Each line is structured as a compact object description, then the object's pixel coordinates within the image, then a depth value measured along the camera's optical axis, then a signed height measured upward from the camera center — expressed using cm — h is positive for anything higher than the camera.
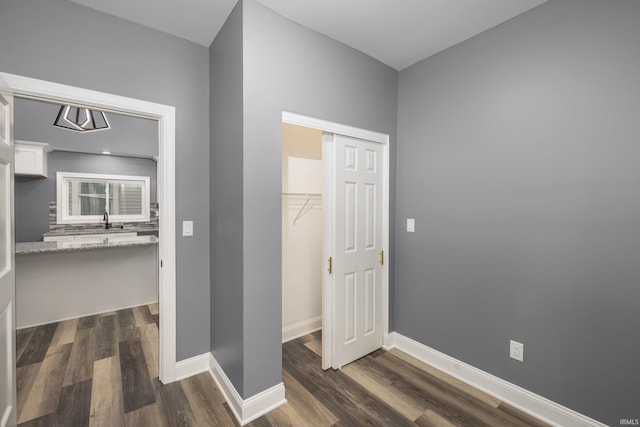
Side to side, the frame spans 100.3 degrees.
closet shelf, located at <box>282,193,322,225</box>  290 +14
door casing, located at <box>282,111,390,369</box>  212 -7
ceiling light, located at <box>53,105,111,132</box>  288 +107
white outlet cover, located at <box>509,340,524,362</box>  195 -104
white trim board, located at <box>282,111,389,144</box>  202 +70
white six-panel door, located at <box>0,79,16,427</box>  149 -37
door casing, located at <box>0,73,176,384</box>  212 -18
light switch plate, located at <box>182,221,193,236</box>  223 -16
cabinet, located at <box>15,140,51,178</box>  318 +63
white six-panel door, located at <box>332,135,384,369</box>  237 -37
